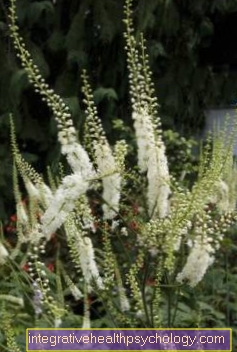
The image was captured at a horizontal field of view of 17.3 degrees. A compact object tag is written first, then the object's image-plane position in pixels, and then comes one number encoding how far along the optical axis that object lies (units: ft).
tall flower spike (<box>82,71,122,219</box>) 6.76
